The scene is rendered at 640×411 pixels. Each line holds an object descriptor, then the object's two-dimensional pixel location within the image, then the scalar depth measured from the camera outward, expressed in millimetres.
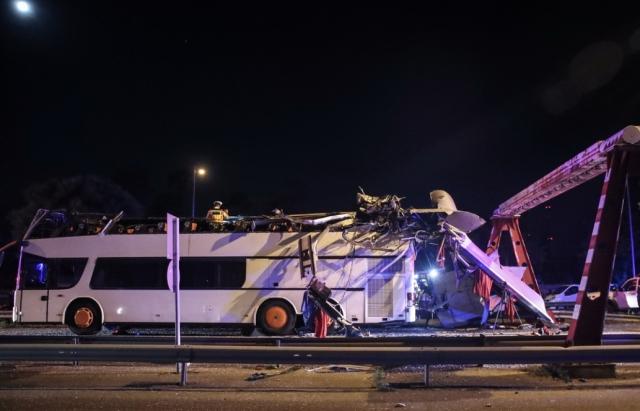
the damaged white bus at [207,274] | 14109
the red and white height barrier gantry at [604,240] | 8570
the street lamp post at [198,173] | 26672
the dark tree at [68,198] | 33875
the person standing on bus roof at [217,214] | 14930
